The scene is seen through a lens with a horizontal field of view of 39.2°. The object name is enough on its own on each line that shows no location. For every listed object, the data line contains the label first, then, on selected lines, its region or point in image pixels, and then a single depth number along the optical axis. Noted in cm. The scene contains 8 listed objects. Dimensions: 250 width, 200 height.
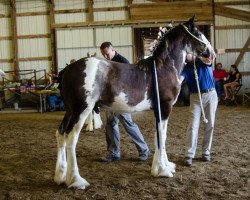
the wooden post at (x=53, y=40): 1639
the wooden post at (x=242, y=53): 1578
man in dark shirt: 540
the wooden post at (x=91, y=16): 1630
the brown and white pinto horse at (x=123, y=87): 423
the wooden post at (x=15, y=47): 1648
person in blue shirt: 523
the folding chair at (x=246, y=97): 1360
